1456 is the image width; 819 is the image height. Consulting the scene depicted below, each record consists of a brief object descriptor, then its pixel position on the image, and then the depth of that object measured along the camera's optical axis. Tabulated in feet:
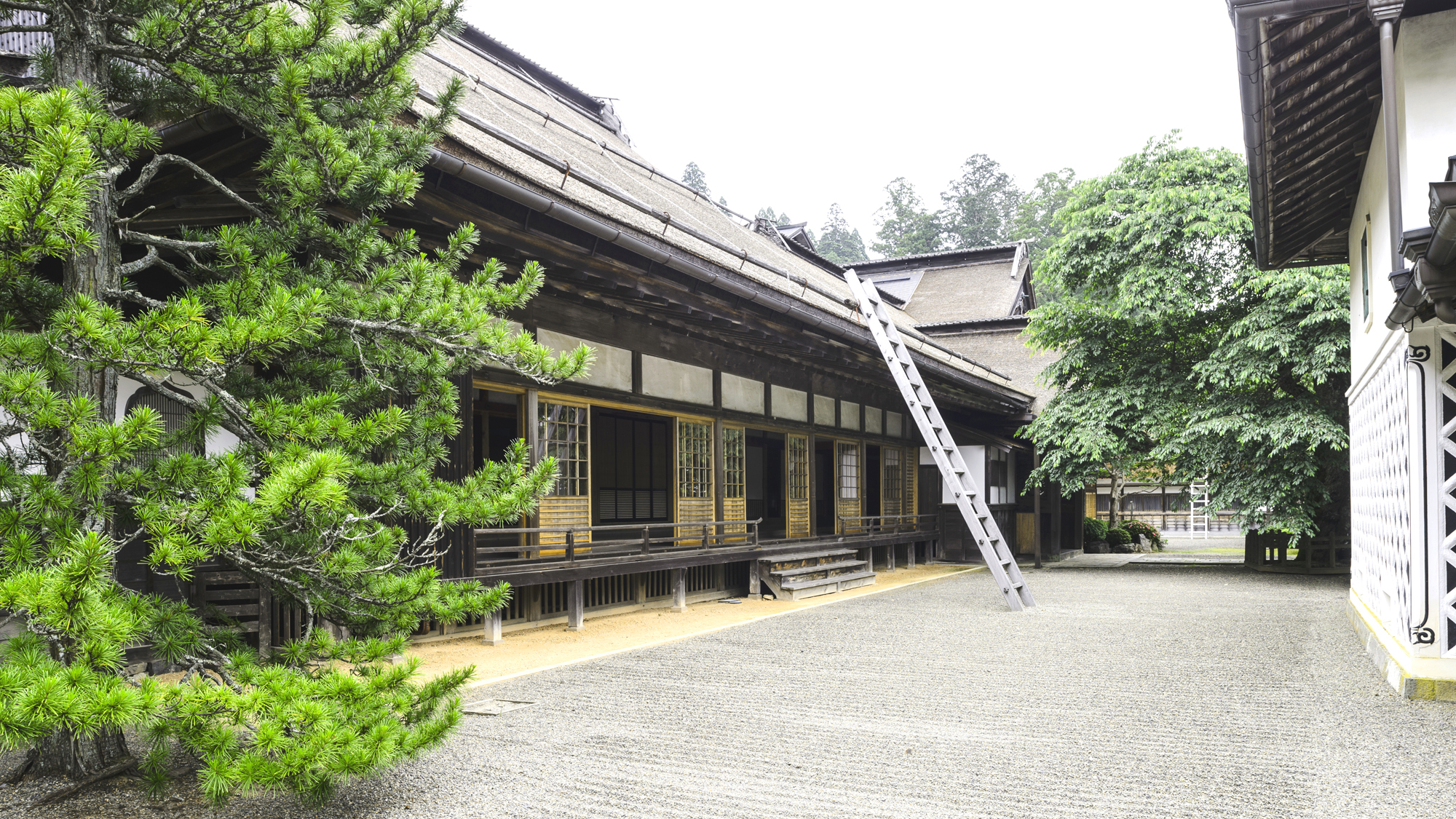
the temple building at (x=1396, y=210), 16.40
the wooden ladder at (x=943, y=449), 34.65
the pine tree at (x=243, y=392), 9.23
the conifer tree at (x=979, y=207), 164.14
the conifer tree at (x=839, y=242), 187.21
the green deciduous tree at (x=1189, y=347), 44.65
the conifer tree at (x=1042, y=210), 157.17
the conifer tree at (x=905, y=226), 164.25
